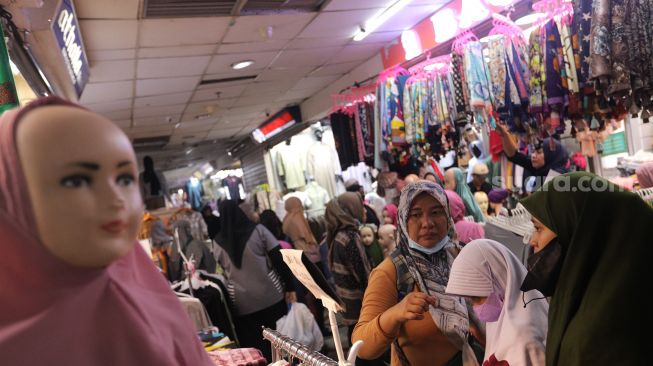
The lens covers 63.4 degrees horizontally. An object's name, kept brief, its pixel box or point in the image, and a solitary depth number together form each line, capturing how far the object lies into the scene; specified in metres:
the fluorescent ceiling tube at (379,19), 5.21
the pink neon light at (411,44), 6.02
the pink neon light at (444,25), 5.30
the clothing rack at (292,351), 1.55
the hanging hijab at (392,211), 5.56
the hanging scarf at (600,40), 3.02
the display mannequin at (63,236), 0.84
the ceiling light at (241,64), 6.40
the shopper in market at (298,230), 6.52
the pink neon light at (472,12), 4.74
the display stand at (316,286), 1.55
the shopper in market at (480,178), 5.99
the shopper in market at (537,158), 4.55
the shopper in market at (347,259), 4.10
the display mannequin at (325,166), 9.90
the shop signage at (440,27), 4.75
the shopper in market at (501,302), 1.75
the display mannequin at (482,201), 5.49
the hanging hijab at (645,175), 3.41
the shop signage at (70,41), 3.11
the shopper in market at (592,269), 1.53
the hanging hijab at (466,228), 3.51
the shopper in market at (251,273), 4.50
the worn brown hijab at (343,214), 4.35
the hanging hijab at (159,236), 7.23
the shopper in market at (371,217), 6.39
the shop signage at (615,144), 6.10
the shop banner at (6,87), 1.94
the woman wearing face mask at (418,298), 2.05
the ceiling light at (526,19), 4.55
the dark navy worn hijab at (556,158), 4.55
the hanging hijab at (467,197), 4.91
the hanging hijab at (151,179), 10.69
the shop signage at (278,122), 10.33
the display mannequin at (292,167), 10.61
